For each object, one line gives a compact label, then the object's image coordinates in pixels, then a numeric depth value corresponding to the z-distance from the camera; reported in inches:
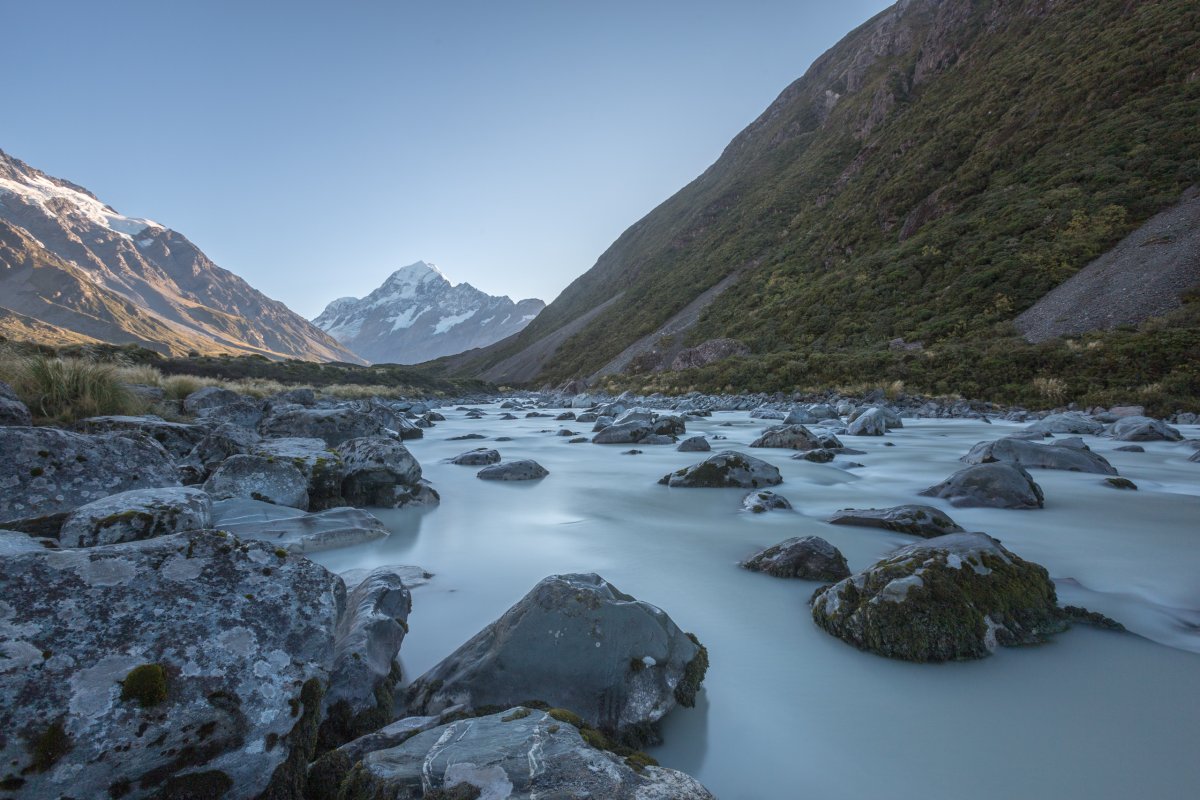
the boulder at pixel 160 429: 259.4
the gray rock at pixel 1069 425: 496.1
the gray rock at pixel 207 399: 520.7
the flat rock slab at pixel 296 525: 200.2
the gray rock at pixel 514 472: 396.5
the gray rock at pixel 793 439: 466.9
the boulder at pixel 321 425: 420.2
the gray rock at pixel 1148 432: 432.5
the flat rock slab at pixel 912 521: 213.2
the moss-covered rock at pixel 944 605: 126.1
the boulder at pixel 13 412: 244.5
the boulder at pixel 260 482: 229.1
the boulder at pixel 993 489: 260.5
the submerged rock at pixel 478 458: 453.7
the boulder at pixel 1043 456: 323.0
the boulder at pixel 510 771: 65.0
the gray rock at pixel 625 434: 567.8
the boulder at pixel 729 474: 332.2
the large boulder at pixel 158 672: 63.6
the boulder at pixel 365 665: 97.1
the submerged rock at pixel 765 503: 277.7
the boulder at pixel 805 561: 175.9
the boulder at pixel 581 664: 102.0
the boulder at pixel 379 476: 292.5
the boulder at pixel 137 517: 135.5
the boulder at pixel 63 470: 169.8
